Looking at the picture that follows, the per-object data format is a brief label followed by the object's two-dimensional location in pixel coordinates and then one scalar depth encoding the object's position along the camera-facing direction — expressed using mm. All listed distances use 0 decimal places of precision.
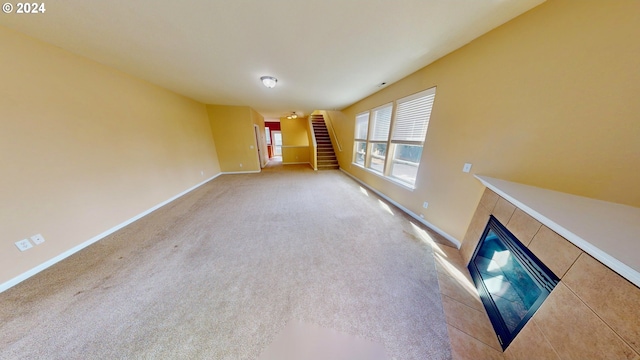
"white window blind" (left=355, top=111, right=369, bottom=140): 4338
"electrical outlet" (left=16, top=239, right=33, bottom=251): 1604
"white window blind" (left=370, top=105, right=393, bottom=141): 3467
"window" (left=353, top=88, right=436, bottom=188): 2613
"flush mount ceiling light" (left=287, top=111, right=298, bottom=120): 7076
